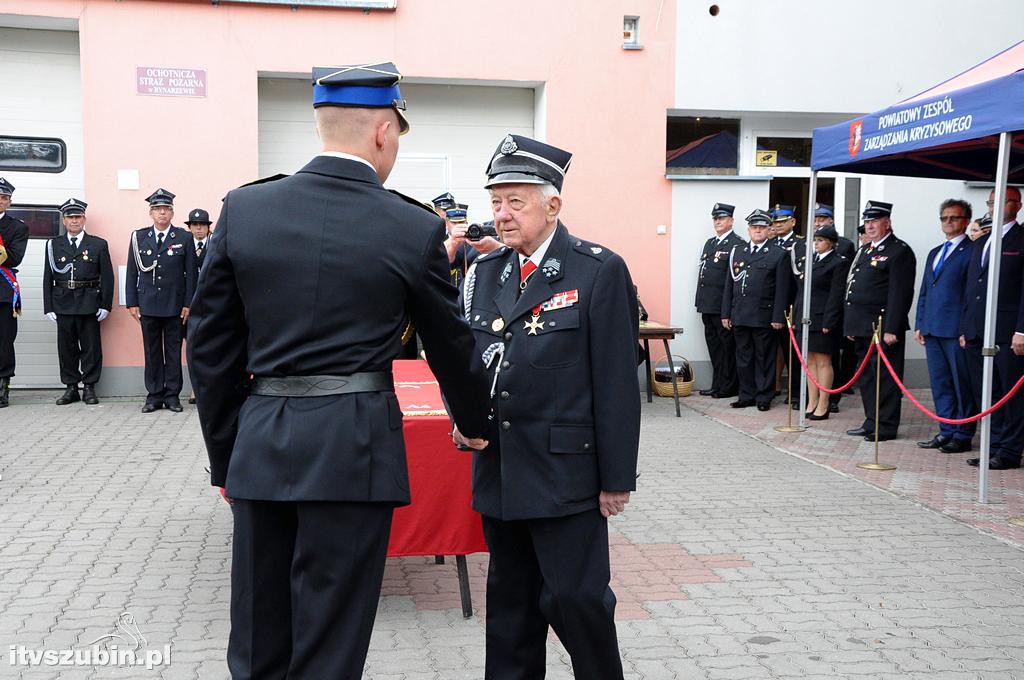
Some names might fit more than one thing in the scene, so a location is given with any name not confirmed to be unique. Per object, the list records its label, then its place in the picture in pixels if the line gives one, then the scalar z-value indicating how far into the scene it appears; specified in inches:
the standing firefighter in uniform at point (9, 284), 425.4
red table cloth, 181.5
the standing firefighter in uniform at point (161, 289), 425.1
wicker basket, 471.2
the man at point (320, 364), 100.2
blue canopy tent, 265.4
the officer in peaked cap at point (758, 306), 441.1
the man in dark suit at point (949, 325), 350.3
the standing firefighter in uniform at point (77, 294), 429.1
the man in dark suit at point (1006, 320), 326.3
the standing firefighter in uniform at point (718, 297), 469.7
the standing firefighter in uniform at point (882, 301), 373.1
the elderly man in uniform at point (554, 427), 123.5
